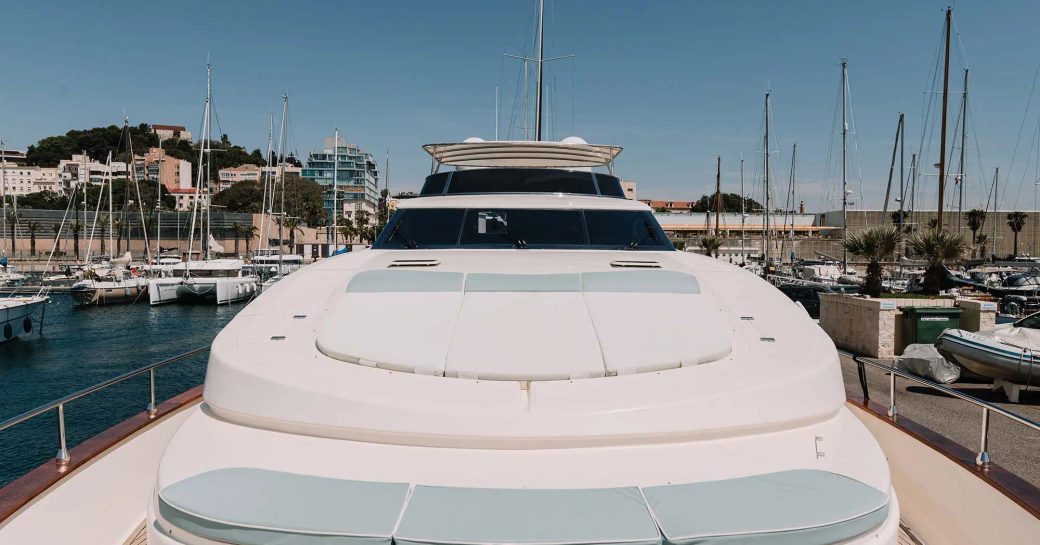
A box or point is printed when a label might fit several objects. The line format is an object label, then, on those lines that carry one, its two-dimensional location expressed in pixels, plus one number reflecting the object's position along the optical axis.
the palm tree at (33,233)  72.00
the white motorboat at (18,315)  26.47
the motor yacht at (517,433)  1.87
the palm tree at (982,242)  51.62
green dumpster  12.25
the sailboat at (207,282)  39.34
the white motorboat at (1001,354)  8.76
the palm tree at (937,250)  15.56
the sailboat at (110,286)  39.38
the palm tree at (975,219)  61.32
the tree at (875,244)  16.47
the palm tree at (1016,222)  63.91
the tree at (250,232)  79.50
